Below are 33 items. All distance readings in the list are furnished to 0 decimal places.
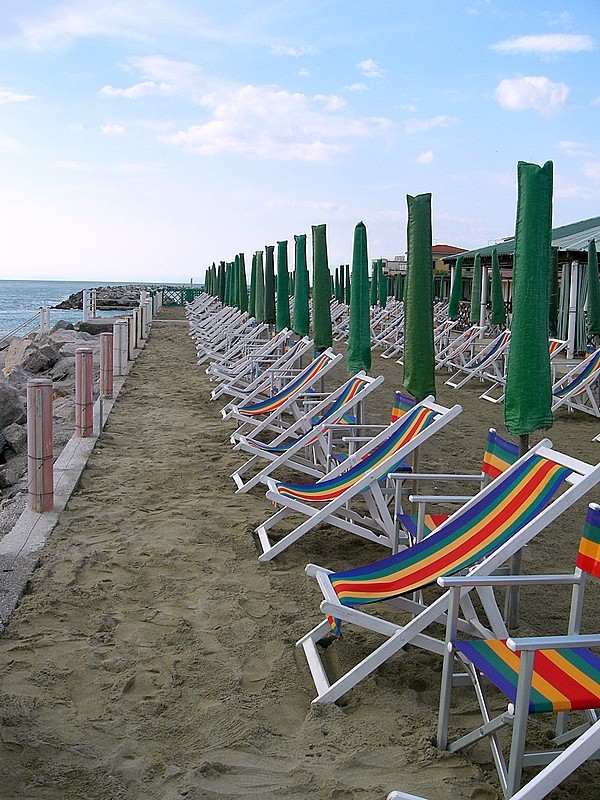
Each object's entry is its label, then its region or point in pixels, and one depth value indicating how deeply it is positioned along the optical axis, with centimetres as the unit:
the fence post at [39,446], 451
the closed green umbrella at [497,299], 1248
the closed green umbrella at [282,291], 1091
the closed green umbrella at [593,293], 1001
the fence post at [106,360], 862
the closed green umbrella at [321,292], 750
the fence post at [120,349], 1091
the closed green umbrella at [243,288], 1694
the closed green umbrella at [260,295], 1271
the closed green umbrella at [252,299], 1503
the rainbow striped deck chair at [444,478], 327
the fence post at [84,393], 633
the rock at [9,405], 855
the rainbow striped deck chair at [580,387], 834
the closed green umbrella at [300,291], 923
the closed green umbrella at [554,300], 1127
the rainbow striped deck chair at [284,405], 639
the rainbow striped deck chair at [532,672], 191
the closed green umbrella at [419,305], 441
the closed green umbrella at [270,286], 1162
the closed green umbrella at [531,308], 314
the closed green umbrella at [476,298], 1513
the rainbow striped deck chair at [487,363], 1063
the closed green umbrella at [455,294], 1545
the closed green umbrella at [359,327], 614
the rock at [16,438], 754
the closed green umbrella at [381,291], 1936
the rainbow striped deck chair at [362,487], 378
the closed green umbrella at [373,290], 2021
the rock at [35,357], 1398
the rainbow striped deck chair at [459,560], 257
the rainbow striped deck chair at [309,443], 502
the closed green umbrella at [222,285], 2331
